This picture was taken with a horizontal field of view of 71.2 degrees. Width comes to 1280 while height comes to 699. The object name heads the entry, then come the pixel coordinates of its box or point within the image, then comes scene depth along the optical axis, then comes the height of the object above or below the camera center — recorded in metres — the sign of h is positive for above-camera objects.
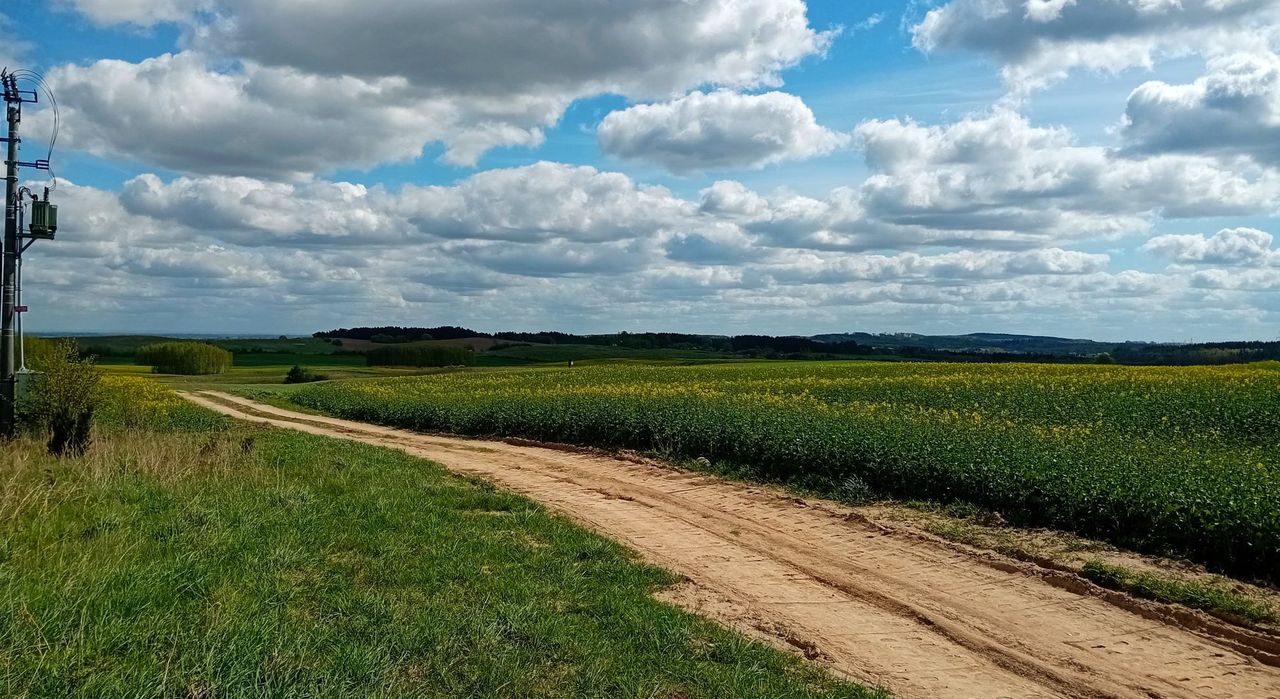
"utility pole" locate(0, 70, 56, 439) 19.41 +1.14
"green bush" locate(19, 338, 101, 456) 16.78 -1.36
